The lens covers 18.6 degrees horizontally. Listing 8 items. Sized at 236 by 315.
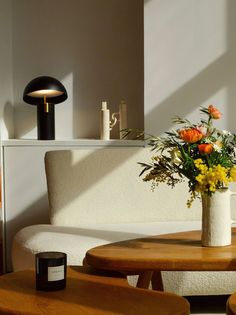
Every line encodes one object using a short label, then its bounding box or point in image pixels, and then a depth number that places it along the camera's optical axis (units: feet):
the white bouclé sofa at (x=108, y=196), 10.28
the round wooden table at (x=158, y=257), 6.75
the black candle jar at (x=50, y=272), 6.06
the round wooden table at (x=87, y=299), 5.57
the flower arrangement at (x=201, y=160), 7.05
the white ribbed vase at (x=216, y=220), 7.27
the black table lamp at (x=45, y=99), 12.29
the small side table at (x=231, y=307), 5.61
